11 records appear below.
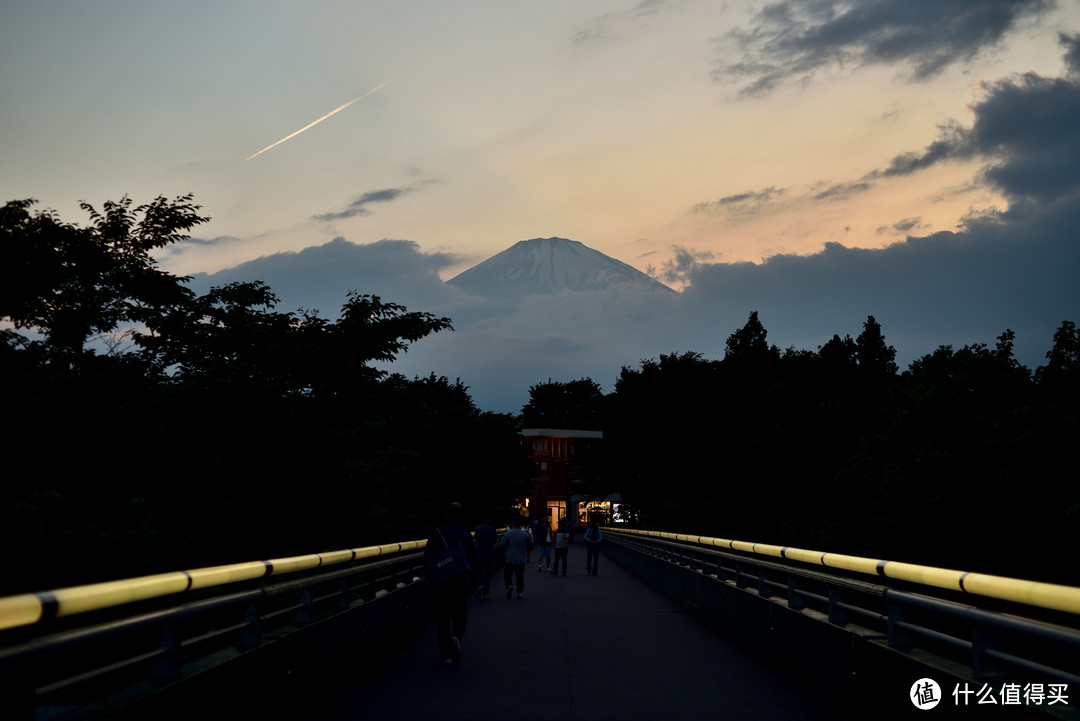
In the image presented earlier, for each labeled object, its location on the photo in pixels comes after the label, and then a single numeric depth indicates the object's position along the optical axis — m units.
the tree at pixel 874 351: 109.31
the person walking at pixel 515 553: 24.67
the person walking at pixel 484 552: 23.41
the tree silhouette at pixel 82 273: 35.56
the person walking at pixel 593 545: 35.34
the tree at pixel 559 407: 154.75
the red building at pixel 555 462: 123.06
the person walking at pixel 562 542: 36.44
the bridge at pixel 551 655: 5.36
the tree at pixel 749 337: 101.74
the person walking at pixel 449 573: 12.39
